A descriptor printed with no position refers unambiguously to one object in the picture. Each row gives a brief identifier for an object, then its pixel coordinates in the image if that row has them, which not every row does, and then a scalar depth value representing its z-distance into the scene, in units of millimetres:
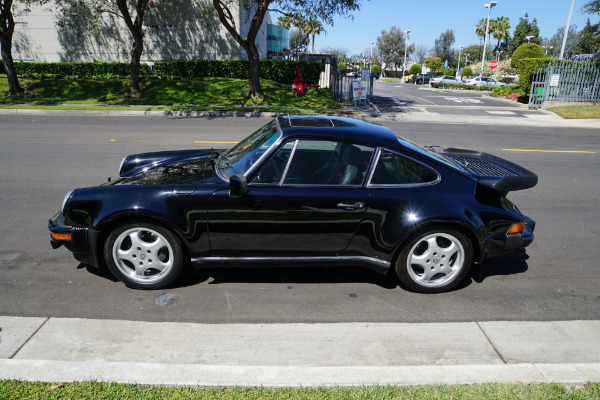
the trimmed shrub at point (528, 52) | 28578
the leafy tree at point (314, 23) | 19003
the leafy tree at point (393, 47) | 89000
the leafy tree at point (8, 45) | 18438
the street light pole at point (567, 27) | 24312
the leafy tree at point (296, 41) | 78750
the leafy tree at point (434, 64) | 79375
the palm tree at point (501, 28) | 76312
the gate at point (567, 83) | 21734
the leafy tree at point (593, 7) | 25062
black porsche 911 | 3803
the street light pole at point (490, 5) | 41156
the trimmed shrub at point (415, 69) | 66125
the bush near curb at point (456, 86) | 41159
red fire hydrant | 22016
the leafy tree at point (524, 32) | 90688
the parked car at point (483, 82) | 46625
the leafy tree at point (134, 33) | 19359
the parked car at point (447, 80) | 48838
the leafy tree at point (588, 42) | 34322
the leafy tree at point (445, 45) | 93938
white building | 26219
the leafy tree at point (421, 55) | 87875
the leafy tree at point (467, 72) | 64594
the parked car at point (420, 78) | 52600
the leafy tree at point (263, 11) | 18353
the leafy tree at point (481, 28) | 81562
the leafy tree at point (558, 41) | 85562
